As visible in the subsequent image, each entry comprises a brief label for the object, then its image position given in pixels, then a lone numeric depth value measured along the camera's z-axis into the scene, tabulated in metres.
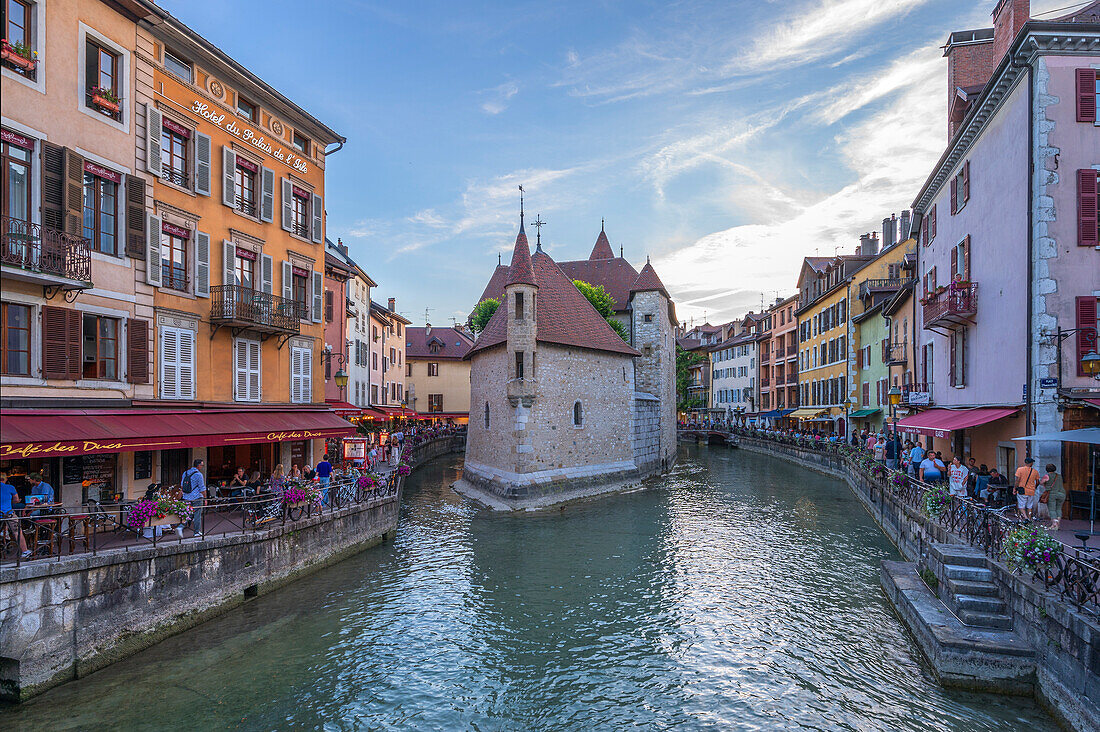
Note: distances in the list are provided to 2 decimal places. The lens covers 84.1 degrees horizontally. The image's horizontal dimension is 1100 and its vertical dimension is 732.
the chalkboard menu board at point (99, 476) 13.02
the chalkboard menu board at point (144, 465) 14.29
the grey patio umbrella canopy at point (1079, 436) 11.12
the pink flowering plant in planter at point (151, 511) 10.81
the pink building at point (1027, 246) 13.84
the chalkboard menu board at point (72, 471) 12.59
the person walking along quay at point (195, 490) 12.33
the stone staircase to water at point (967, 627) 8.93
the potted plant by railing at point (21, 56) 11.30
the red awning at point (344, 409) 21.91
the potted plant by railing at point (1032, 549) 8.78
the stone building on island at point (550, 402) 25.34
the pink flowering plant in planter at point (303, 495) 14.27
